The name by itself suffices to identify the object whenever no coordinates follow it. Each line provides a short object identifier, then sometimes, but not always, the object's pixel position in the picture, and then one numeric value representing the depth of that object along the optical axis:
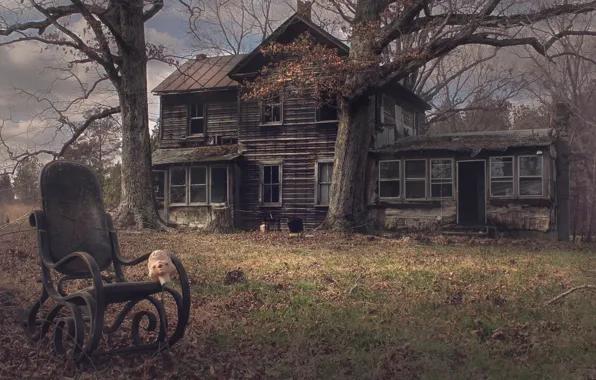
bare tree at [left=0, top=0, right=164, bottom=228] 17.47
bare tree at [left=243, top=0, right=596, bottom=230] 16.05
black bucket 20.64
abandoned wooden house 19.70
